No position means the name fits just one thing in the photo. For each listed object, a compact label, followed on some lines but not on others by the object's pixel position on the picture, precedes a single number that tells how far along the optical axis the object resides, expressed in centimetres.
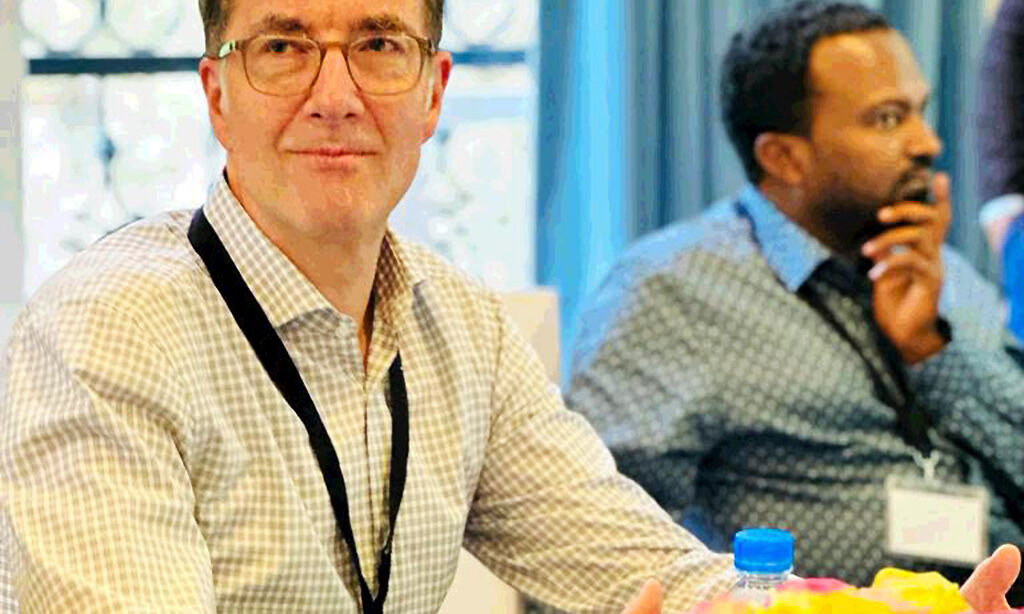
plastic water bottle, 188
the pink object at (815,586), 179
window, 308
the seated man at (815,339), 265
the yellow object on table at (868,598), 176
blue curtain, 326
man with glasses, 187
